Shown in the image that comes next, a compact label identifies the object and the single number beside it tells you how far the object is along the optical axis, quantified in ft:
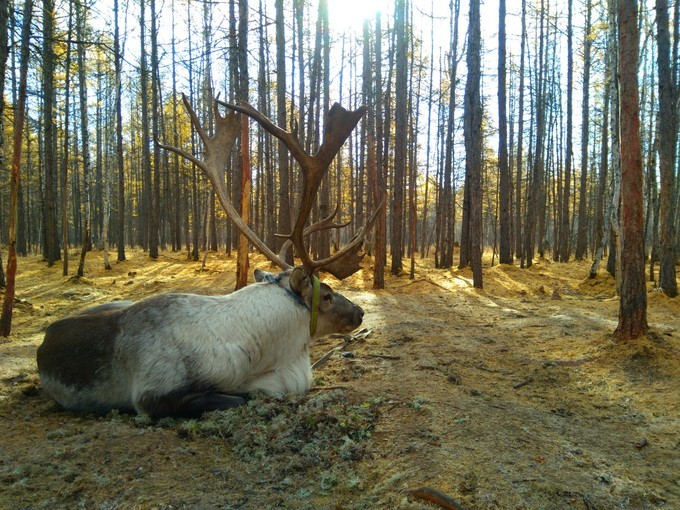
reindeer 10.17
